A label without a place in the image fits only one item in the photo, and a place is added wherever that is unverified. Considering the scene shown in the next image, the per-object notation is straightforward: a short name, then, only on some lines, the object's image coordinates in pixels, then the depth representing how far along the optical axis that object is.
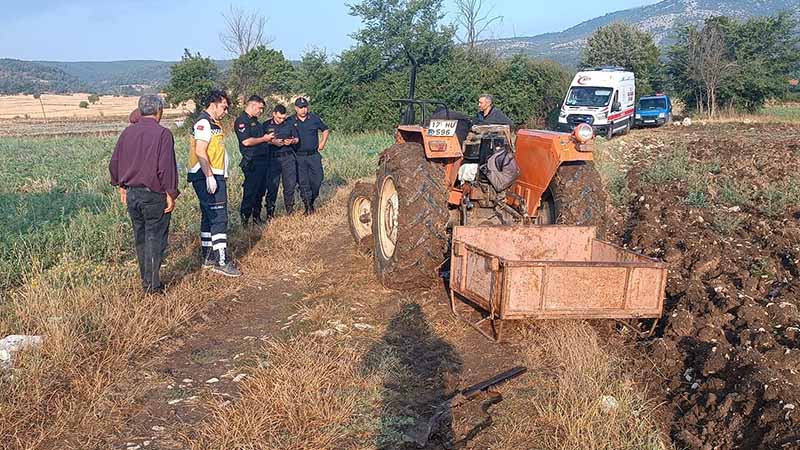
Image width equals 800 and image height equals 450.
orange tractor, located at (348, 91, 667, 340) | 4.27
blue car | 27.48
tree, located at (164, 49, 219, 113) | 29.25
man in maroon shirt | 5.25
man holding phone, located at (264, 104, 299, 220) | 8.31
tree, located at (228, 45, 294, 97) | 29.77
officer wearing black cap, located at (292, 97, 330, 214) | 8.62
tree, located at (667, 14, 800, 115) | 31.28
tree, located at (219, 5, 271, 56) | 33.72
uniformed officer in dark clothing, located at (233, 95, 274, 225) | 7.88
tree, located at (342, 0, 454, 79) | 26.42
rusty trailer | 4.20
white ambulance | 22.20
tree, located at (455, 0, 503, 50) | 40.16
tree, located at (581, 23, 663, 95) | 36.53
